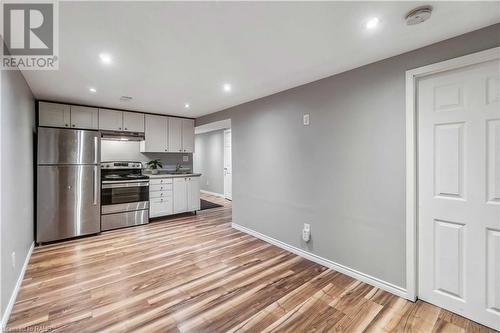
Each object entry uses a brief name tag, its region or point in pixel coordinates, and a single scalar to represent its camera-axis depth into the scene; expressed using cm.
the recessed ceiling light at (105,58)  212
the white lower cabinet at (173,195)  458
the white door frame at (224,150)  732
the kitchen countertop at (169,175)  456
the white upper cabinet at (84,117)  388
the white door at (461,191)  170
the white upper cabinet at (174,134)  504
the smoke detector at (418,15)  149
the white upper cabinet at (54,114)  360
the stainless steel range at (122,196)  395
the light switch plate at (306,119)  290
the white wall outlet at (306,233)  289
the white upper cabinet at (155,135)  471
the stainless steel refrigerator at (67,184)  329
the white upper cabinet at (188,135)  526
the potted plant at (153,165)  497
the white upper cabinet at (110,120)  415
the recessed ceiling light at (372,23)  161
